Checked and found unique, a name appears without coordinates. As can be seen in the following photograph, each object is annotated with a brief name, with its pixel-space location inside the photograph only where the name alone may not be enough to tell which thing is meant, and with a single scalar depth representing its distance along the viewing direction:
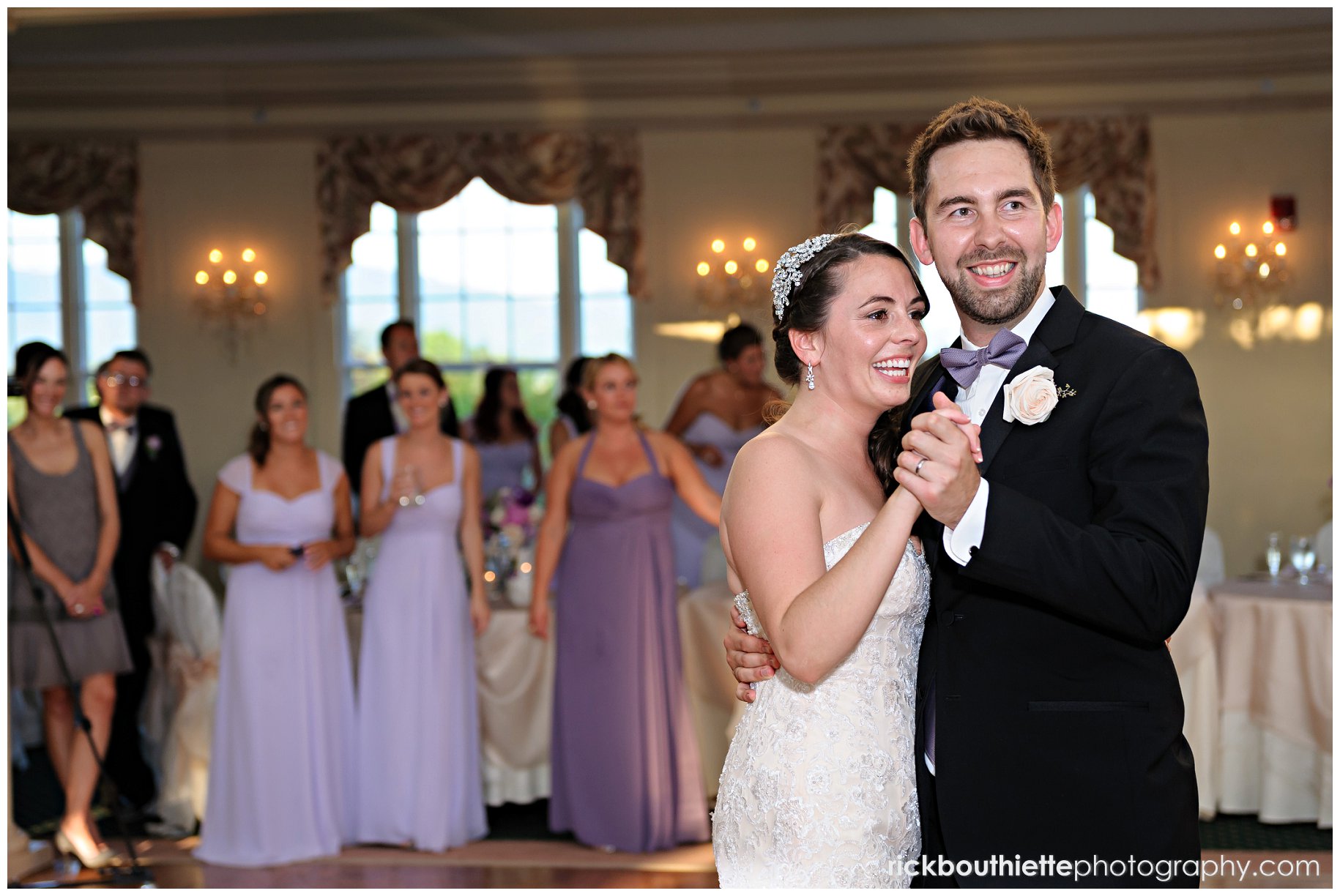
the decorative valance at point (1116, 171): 8.48
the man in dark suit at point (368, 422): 7.21
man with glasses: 5.66
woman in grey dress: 4.79
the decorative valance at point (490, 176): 8.84
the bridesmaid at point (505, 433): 7.71
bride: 2.04
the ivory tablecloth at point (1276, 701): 4.92
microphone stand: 4.25
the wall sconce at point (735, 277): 8.80
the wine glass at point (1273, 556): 5.48
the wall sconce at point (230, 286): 9.02
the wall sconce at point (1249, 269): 8.44
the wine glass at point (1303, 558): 5.44
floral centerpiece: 5.61
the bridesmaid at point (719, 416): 7.22
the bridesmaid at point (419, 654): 4.96
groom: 1.63
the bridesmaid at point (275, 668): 4.84
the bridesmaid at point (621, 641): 4.91
